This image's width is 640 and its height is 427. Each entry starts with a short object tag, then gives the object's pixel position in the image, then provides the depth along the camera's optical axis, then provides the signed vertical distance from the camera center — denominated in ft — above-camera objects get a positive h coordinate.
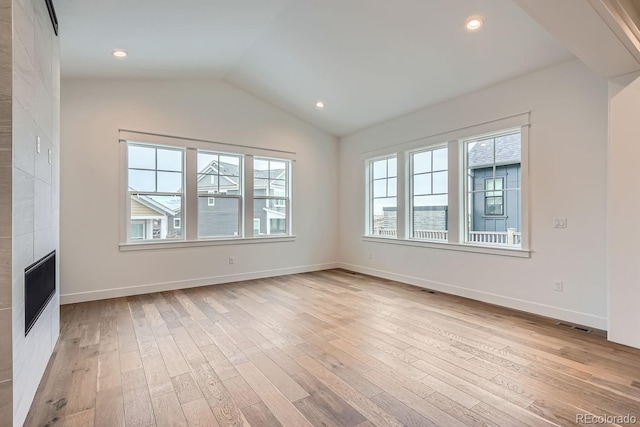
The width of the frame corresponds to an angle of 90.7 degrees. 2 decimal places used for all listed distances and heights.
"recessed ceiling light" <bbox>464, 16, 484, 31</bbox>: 10.21 +6.22
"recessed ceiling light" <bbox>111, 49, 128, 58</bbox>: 12.10 +6.18
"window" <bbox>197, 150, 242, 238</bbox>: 17.13 +1.02
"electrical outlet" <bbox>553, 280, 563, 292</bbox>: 11.43 -2.66
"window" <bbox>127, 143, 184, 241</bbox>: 15.30 +1.11
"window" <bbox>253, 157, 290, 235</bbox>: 19.04 +1.20
